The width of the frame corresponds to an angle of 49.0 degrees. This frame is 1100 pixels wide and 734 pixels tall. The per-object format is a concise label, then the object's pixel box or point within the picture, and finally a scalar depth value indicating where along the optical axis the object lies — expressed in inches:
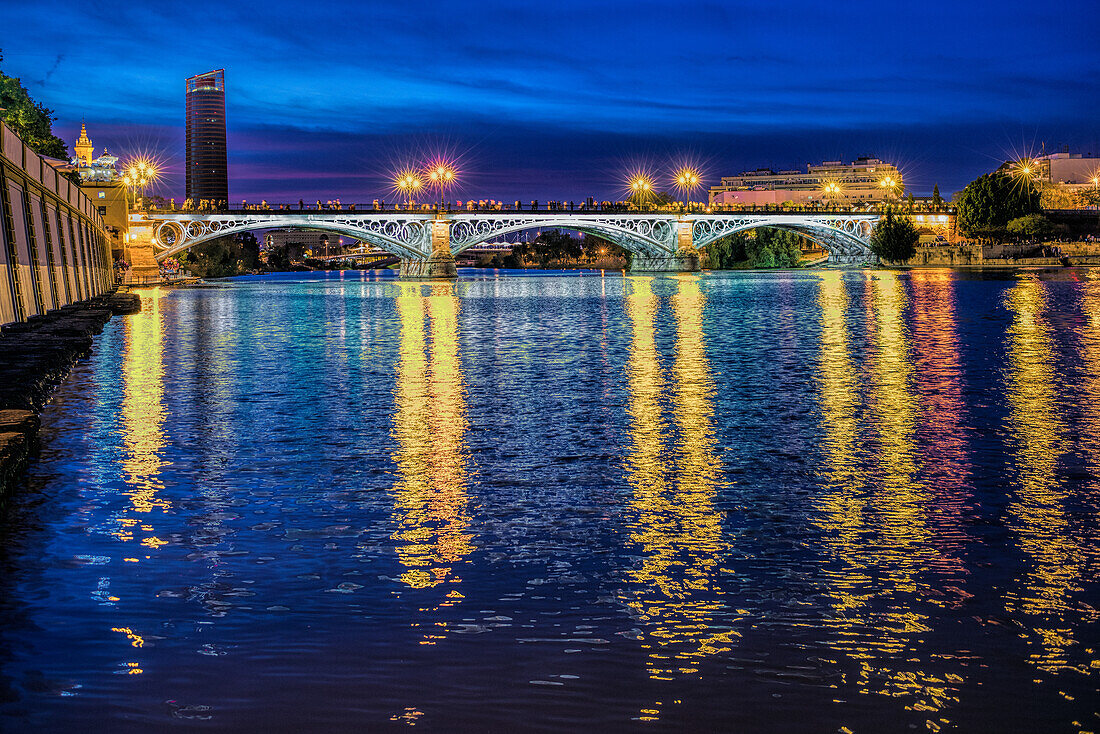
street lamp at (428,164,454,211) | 6461.6
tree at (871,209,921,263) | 6530.5
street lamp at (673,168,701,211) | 7372.1
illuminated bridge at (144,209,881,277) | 5772.6
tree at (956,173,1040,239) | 6776.6
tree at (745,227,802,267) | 7775.6
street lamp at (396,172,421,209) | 6978.4
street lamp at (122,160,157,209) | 5165.4
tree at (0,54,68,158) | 3144.7
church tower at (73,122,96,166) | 4987.7
